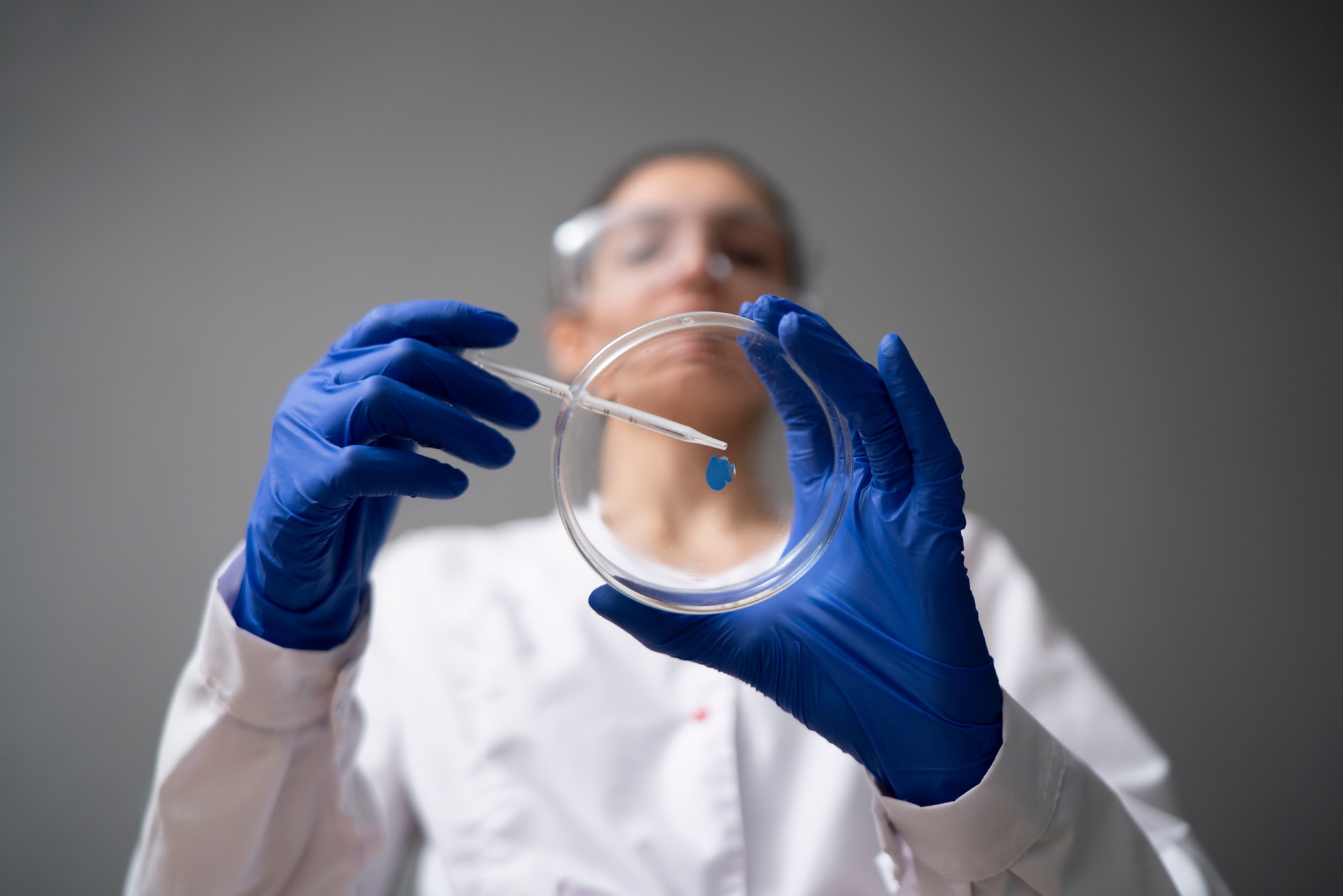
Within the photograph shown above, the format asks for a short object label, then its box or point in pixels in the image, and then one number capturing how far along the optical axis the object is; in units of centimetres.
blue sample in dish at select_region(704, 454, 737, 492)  43
